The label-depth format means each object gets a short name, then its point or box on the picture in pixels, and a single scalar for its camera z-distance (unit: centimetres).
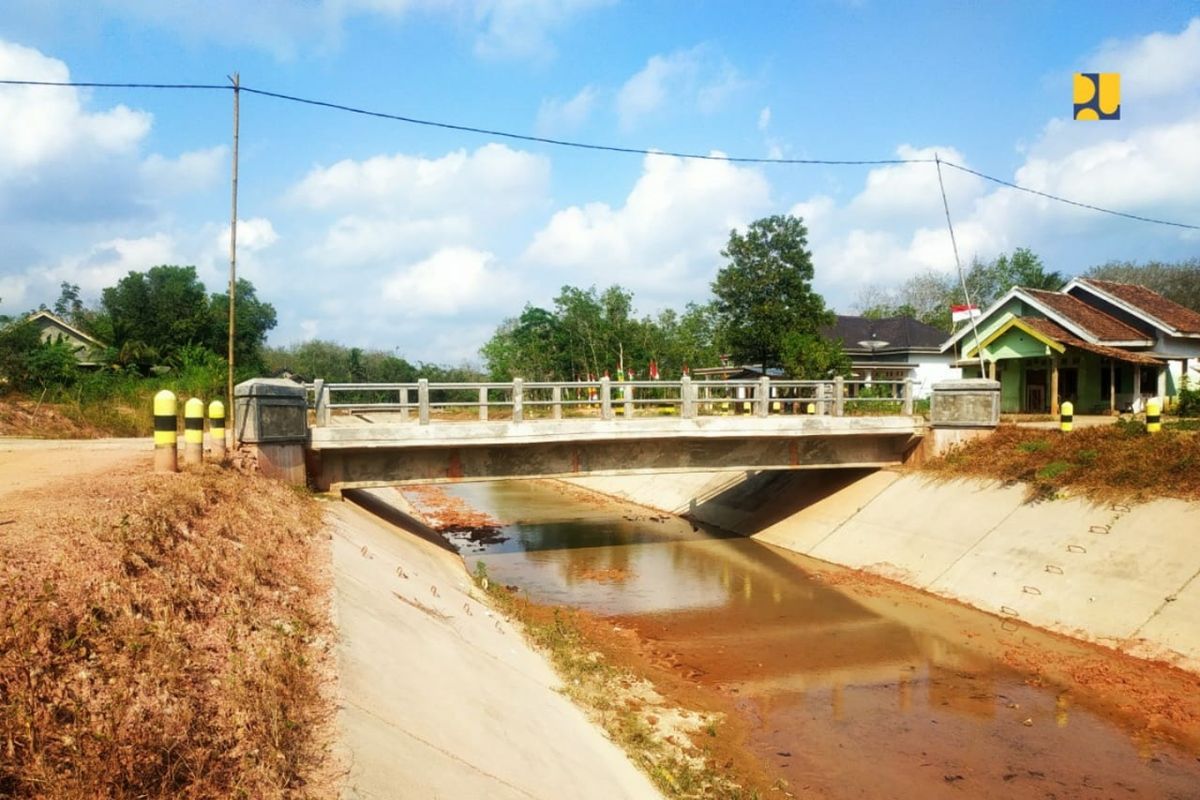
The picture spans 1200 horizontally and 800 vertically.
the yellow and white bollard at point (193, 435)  1123
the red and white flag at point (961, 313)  2762
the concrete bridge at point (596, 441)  1614
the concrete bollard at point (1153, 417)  1662
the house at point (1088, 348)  2734
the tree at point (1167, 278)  5774
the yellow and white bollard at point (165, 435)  1023
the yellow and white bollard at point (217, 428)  1260
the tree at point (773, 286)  3425
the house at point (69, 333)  3634
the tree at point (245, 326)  4094
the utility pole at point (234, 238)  1805
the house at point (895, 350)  4419
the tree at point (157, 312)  3825
